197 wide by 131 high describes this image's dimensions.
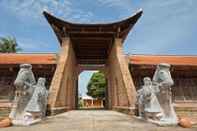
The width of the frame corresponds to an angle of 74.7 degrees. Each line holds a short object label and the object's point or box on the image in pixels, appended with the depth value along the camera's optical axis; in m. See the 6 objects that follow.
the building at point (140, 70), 6.49
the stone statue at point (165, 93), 2.92
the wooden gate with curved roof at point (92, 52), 5.01
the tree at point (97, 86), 17.22
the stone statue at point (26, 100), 3.07
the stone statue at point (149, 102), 3.07
